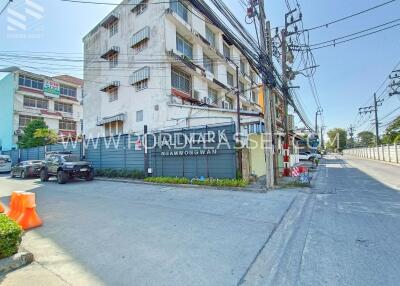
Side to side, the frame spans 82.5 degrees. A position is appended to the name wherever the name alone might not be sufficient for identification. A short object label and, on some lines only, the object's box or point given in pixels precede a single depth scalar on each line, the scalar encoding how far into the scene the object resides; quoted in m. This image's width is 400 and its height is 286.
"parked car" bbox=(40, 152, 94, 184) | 13.30
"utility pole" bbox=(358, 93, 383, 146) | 35.64
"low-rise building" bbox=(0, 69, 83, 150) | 30.88
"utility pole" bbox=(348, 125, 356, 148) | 77.39
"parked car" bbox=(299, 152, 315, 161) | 32.08
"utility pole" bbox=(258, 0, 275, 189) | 10.30
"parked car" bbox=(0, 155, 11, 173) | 22.04
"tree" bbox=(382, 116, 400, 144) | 44.28
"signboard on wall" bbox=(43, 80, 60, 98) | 34.28
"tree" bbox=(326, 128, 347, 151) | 89.00
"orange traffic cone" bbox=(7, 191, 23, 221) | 5.55
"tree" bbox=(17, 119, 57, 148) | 27.30
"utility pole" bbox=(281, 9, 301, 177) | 13.80
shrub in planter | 3.39
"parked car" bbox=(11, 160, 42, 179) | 16.64
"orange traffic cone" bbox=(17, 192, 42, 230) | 5.23
